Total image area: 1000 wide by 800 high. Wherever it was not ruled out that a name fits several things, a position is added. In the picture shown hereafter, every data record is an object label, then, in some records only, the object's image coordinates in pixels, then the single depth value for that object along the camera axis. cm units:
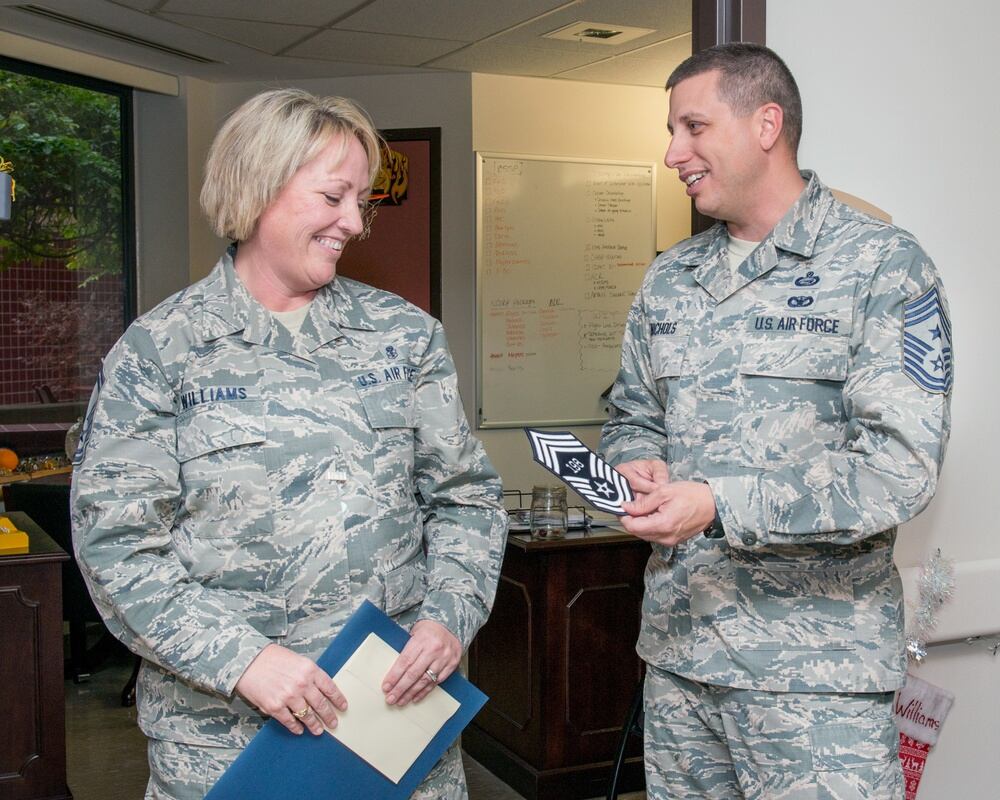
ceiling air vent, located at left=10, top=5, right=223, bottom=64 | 505
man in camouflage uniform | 164
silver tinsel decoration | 223
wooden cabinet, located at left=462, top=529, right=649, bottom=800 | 366
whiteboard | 636
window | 587
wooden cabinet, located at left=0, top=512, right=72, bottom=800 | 344
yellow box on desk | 351
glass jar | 380
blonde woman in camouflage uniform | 153
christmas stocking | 231
